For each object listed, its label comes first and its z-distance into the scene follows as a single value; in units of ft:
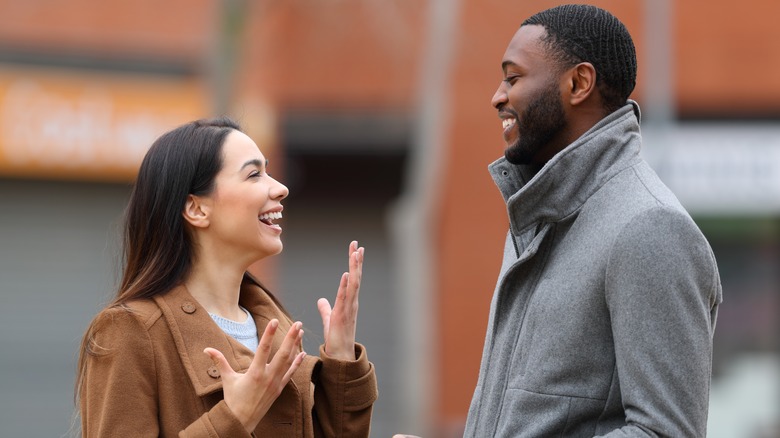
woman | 19.77
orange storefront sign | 90.38
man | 16.53
